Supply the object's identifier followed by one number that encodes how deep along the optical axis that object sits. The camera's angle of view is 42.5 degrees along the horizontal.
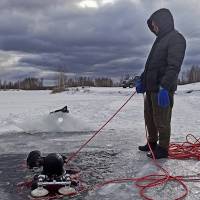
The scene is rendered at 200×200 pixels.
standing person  3.12
